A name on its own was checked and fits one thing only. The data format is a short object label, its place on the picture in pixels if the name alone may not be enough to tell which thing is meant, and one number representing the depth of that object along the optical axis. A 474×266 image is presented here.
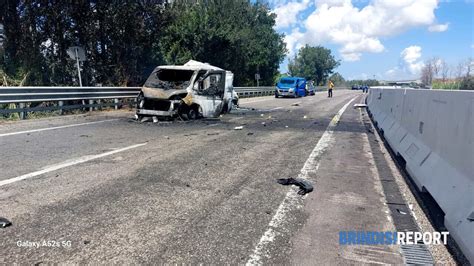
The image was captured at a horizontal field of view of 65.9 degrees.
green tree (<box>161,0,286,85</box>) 34.25
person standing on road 39.38
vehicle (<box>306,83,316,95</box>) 43.52
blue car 35.66
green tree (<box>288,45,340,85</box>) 120.44
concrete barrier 3.24
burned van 11.64
